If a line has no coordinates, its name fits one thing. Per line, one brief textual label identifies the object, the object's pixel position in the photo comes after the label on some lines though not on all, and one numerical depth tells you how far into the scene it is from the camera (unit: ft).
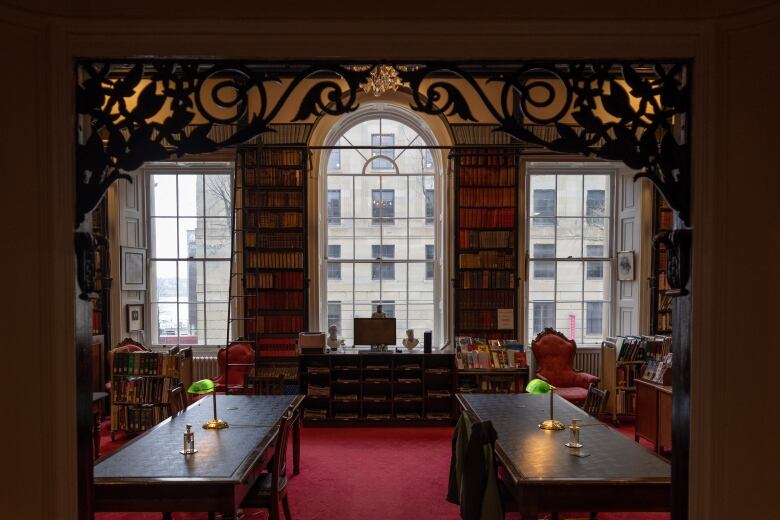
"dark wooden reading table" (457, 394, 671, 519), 9.31
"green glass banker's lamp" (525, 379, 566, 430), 12.04
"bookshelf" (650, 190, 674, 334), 25.00
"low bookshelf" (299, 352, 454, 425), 23.18
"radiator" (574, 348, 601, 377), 26.22
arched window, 26.94
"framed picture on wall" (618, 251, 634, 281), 25.63
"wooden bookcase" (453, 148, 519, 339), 25.23
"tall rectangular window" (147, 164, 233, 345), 27.07
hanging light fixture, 16.12
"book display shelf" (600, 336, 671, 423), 23.30
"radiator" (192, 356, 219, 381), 25.67
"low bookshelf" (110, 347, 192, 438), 21.26
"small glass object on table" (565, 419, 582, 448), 11.29
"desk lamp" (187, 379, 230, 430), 12.48
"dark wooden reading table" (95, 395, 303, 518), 9.35
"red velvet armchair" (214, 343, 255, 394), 24.11
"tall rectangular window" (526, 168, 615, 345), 26.94
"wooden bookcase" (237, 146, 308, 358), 25.05
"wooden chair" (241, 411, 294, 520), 11.37
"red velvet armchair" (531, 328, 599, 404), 23.85
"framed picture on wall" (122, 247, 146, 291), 25.32
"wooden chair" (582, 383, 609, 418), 14.52
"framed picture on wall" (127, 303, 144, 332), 25.96
